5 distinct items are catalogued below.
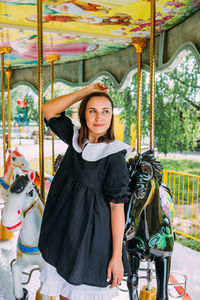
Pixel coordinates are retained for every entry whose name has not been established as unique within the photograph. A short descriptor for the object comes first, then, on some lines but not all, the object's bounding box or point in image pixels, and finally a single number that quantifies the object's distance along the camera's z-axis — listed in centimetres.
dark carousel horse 136
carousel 150
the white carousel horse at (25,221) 153
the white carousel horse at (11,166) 265
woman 109
